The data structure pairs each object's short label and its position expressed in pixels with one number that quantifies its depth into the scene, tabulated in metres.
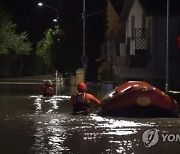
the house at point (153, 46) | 38.81
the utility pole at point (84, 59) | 44.12
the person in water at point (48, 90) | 32.38
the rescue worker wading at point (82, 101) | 19.78
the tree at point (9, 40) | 64.62
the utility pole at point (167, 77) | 30.41
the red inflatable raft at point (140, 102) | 19.53
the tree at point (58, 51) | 55.81
